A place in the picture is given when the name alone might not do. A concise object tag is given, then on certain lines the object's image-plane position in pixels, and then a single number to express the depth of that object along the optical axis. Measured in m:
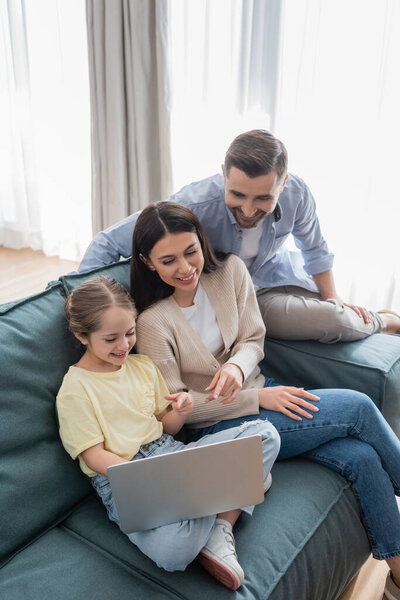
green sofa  1.07
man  1.55
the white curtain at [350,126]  2.39
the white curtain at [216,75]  2.61
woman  1.35
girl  1.14
